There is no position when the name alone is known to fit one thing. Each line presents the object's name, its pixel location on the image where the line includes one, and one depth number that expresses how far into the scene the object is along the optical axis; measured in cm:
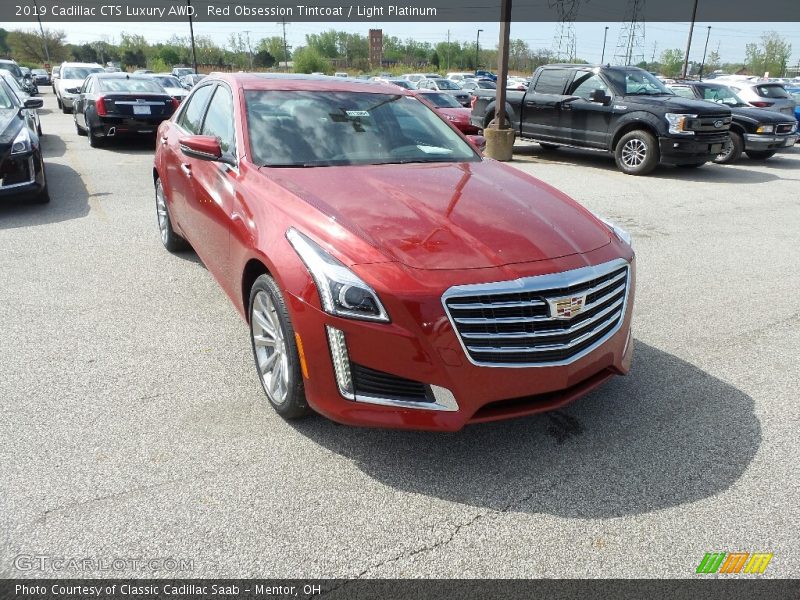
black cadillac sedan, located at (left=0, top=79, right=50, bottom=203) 694
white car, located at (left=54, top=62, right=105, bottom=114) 2067
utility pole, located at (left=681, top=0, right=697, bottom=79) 3266
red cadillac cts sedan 253
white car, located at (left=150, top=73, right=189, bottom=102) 2046
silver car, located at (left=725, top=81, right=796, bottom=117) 1442
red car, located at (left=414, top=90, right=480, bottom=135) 1465
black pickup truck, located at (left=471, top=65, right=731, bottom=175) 1108
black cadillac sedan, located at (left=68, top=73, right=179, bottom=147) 1211
